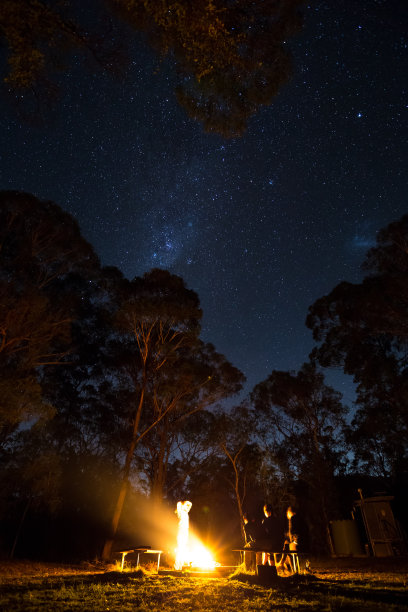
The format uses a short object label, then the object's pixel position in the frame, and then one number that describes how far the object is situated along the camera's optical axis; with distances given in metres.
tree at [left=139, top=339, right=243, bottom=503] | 20.34
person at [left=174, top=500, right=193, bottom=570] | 9.64
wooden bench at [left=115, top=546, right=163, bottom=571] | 9.00
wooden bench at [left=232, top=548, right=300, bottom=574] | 7.10
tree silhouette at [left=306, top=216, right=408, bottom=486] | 15.45
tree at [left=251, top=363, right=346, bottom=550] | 21.42
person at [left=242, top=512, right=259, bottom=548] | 7.88
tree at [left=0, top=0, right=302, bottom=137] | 5.34
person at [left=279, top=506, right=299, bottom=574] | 8.12
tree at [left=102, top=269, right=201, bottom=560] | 18.28
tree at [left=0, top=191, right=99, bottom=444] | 11.45
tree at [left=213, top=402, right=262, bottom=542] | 25.47
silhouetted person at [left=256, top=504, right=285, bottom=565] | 7.29
